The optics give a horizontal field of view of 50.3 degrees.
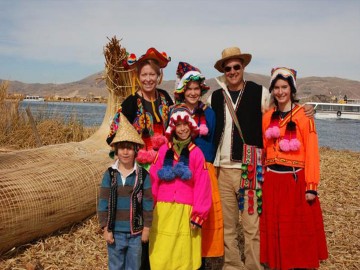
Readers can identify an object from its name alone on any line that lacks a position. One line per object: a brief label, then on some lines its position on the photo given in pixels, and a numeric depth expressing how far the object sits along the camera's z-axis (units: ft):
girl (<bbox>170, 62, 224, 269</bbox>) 10.12
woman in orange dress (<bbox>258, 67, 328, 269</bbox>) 9.66
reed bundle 11.48
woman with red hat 10.14
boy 8.54
